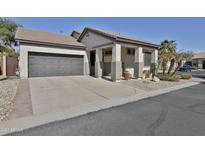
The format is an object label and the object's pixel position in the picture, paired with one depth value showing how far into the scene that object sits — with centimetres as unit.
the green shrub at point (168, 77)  1437
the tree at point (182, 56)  1625
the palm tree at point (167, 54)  1630
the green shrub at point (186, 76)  1667
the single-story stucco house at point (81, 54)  1344
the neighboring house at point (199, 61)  4308
